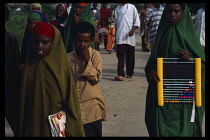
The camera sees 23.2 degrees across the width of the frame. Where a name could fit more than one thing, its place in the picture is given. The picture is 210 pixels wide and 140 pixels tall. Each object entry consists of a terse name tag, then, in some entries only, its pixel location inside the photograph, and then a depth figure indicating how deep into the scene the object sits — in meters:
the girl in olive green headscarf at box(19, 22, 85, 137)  4.40
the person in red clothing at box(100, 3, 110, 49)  16.45
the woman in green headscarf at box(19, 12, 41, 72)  6.60
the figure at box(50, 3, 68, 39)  8.88
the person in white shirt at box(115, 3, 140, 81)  10.91
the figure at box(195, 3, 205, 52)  10.74
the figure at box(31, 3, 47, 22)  10.10
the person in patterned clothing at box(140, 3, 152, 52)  16.38
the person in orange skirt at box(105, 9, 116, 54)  16.06
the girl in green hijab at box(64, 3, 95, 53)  7.71
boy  5.05
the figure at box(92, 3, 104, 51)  14.73
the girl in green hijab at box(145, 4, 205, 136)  5.12
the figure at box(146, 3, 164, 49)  11.09
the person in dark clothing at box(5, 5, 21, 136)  5.89
